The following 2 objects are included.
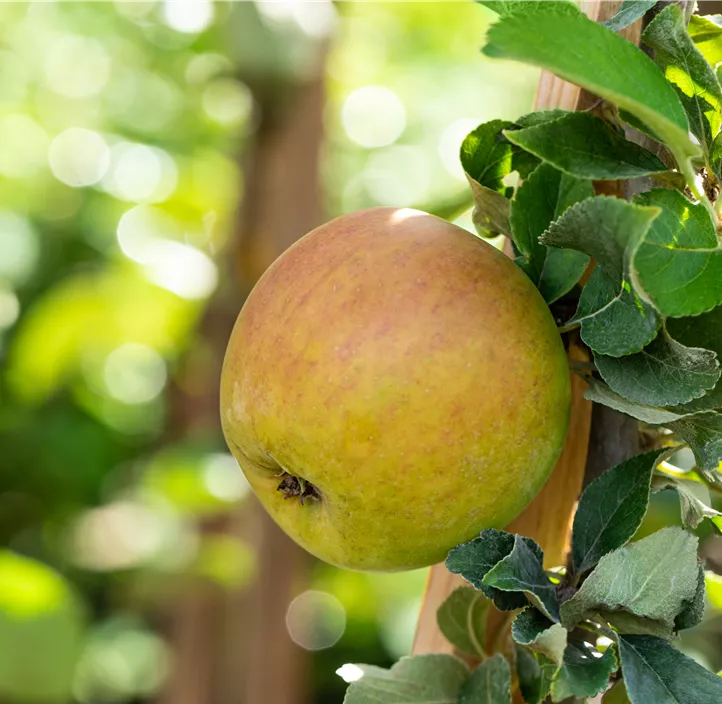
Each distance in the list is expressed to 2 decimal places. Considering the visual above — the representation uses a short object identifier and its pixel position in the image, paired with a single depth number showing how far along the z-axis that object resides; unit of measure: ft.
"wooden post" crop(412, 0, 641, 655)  2.21
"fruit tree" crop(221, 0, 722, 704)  2.06
